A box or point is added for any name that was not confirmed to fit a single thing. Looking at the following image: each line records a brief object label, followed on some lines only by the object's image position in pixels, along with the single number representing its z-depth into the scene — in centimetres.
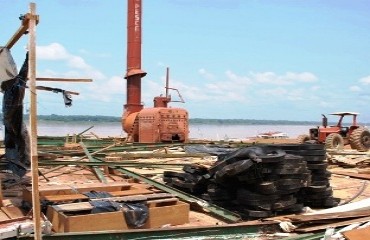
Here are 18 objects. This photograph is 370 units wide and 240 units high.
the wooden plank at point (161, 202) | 643
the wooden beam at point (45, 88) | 760
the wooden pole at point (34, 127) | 444
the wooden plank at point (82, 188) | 689
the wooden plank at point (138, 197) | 637
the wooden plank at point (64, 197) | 638
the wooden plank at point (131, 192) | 700
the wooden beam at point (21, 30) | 465
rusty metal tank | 2133
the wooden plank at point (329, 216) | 616
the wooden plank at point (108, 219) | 545
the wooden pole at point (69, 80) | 684
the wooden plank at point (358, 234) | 532
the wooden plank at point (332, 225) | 592
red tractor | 1969
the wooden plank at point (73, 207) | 574
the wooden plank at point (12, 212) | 614
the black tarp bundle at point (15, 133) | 845
